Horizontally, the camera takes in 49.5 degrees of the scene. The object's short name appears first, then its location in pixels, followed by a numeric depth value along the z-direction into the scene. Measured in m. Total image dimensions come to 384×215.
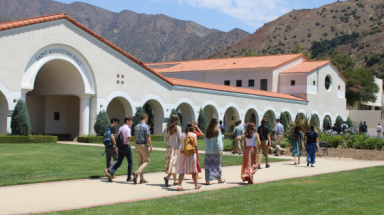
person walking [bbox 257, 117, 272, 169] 15.56
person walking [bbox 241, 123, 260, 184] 11.49
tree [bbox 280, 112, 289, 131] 42.78
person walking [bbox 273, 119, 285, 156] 19.69
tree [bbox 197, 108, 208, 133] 33.06
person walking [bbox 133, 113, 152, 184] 10.71
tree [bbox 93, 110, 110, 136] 26.38
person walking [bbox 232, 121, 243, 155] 20.53
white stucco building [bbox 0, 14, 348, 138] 22.34
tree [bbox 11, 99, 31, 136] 22.16
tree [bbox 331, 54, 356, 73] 70.31
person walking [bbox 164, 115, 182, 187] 10.71
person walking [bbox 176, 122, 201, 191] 10.24
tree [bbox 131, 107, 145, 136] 28.73
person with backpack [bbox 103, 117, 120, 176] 11.12
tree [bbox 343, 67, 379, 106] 59.91
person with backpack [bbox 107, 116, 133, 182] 10.87
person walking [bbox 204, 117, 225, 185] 10.84
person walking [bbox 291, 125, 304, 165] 17.14
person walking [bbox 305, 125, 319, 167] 16.42
